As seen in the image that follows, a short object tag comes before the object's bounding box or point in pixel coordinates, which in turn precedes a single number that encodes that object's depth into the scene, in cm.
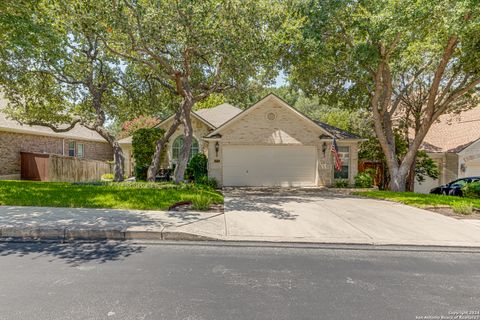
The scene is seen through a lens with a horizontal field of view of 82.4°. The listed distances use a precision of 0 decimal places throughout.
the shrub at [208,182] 1519
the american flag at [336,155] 1483
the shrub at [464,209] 861
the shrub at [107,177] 2057
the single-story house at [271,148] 1564
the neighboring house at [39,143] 1641
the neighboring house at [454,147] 1741
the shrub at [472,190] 1245
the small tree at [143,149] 1609
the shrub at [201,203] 826
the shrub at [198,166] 1606
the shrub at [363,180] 1614
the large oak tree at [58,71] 861
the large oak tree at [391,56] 992
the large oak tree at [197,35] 981
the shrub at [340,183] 1584
